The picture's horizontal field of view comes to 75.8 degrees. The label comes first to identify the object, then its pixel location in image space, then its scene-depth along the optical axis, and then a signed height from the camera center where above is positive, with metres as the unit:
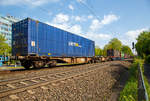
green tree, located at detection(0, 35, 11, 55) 27.06 +2.69
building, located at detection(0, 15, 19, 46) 60.09 +17.08
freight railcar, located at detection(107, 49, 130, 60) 26.50 -0.13
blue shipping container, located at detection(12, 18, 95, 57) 8.85 +1.51
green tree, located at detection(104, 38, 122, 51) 74.31 +7.54
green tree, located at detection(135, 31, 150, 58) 23.29 +1.42
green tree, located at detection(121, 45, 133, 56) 106.54 +6.11
